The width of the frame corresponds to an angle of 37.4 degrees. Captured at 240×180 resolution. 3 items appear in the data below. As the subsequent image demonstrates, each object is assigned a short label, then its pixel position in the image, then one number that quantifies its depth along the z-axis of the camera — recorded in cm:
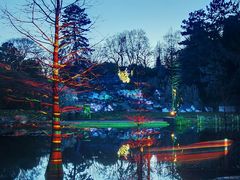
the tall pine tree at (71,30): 1098
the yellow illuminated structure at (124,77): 6250
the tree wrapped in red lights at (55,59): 1077
